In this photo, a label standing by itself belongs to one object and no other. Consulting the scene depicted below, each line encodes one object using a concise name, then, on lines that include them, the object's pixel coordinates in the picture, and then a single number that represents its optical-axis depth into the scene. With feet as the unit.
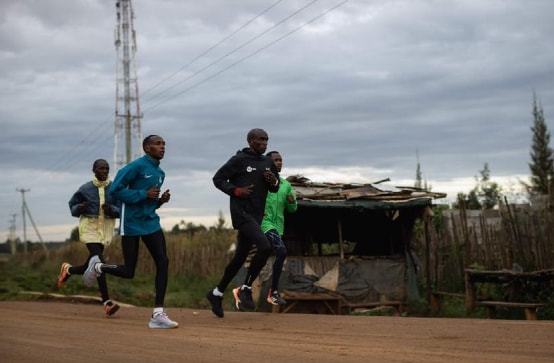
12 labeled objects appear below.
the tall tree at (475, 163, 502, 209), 128.67
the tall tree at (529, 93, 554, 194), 184.24
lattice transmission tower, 133.69
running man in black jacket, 30.89
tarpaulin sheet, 51.93
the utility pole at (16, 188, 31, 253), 244.42
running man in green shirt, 35.22
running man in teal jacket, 29.17
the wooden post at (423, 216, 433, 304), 53.93
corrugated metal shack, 51.42
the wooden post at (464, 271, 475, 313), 44.80
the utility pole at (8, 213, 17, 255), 244.77
